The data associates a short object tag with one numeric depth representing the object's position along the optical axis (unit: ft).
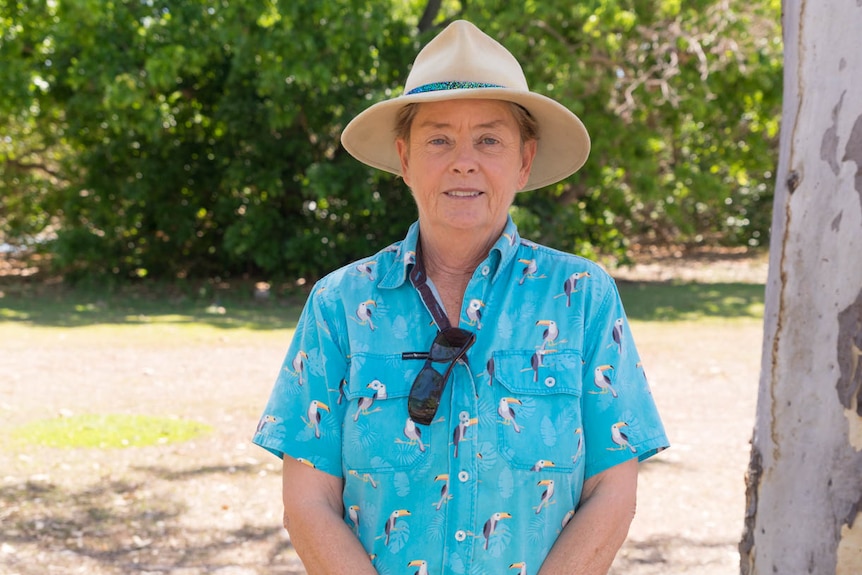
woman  6.89
